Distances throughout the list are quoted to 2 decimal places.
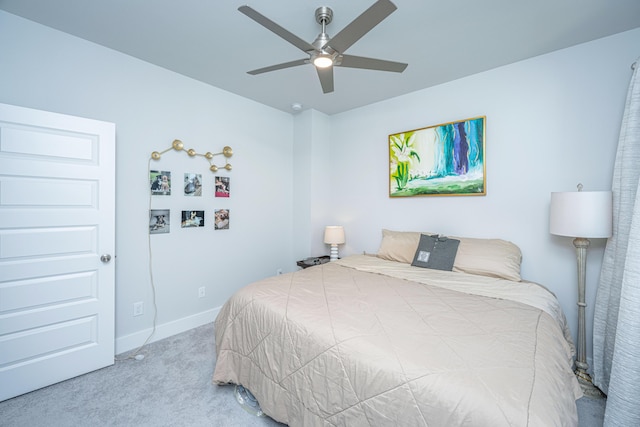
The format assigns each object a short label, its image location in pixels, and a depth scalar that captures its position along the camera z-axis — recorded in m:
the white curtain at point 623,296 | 1.31
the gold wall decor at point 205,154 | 2.51
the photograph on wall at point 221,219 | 2.97
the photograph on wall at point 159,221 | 2.49
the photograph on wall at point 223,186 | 2.97
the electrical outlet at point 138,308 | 2.40
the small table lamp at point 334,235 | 3.33
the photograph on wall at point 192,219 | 2.71
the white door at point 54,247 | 1.75
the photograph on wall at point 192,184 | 2.71
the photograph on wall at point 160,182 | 2.48
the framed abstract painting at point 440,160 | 2.57
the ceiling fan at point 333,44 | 1.30
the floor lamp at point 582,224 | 1.77
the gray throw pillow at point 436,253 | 2.34
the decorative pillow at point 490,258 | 2.12
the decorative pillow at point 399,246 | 2.65
